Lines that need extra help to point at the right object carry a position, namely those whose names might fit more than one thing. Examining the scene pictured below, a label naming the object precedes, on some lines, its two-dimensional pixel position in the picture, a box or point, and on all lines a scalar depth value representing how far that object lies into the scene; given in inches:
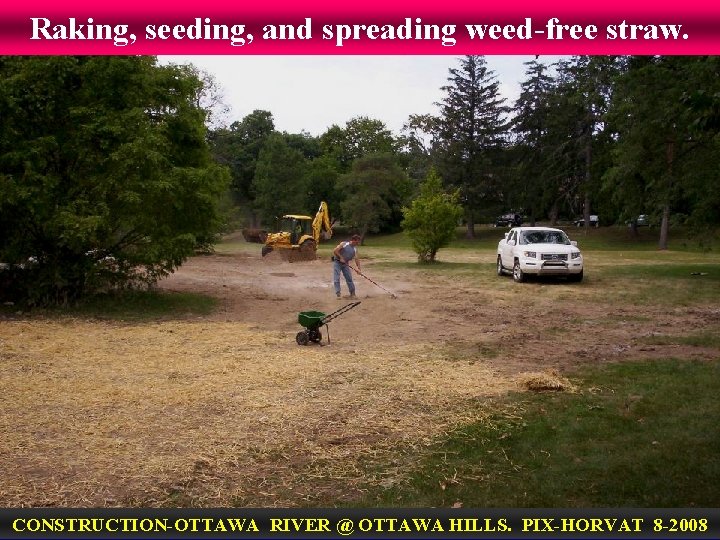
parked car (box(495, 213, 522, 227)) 2802.2
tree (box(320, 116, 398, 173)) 3528.5
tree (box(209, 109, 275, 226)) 3193.9
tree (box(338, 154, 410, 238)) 2390.5
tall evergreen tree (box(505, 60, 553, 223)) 2450.8
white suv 813.2
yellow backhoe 1311.5
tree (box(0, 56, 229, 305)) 547.5
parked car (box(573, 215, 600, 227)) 2639.3
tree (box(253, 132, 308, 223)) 2481.5
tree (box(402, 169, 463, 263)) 1175.0
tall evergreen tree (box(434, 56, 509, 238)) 2442.2
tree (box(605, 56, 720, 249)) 826.2
